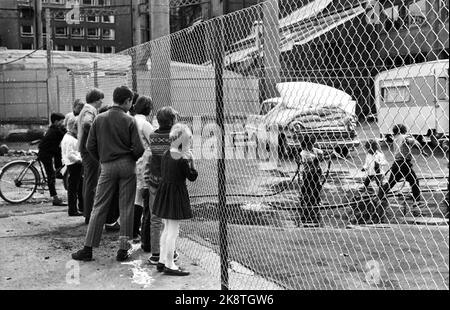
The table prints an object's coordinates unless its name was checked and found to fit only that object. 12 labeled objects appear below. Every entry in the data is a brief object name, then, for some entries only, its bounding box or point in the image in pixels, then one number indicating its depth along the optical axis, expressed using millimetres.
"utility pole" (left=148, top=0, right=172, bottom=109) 7648
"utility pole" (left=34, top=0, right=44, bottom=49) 34056
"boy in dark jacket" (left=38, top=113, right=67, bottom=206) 9992
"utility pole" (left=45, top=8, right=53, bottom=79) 21486
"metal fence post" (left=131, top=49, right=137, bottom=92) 9320
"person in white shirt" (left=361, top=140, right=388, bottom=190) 6985
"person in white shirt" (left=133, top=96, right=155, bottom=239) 6762
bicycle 10727
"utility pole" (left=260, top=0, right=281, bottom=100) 4746
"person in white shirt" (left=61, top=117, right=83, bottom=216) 9000
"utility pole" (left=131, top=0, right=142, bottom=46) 34062
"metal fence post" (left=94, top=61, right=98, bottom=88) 12008
